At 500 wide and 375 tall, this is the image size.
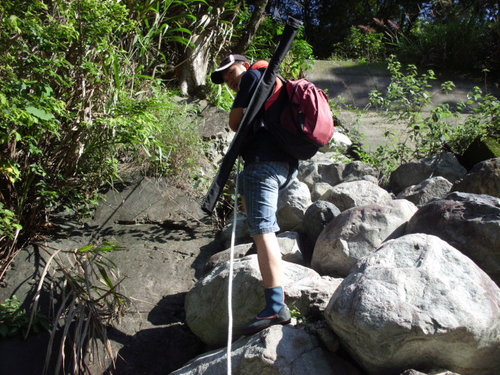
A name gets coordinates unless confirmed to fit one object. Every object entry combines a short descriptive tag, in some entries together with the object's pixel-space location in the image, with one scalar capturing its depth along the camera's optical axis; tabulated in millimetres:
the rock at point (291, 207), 4508
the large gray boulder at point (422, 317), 2439
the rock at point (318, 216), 4164
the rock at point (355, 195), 4469
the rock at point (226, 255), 4098
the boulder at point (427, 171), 5145
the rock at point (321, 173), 5465
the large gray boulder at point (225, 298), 3350
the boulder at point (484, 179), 4062
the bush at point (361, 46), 11078
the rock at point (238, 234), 4664
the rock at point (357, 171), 5336
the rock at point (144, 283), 3654
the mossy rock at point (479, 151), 4949
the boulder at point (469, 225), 3121
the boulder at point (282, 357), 2686
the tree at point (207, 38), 6531
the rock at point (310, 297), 3148
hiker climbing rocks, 2867
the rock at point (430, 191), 4461
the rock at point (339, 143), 6181
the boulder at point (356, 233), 3590
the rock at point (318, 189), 5102
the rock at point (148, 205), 4863
